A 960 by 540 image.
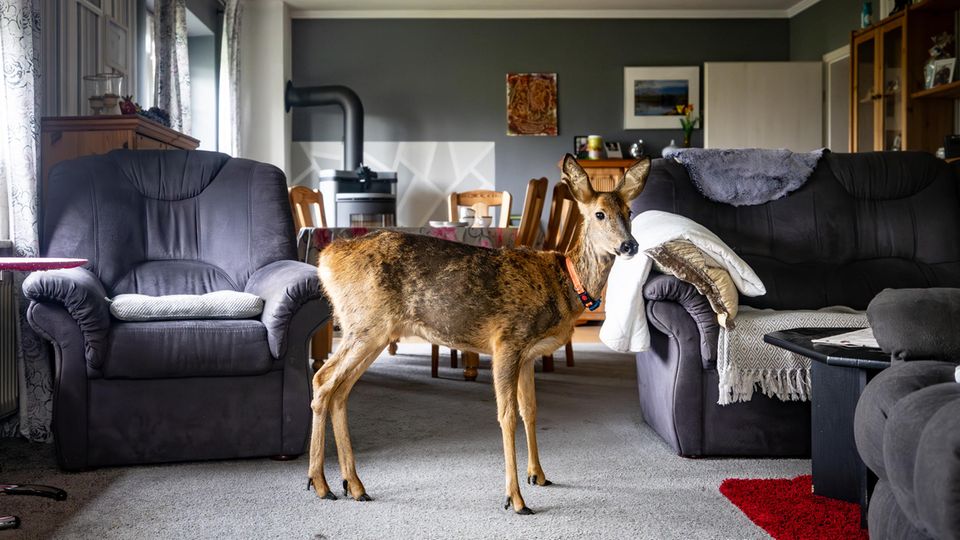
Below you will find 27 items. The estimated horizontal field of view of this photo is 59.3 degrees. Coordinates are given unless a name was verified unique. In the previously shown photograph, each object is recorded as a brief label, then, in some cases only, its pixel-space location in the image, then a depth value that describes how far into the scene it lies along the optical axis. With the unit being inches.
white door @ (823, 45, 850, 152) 301.0
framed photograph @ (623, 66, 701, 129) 327.0
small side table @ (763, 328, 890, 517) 83.2
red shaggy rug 82.7
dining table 162.6
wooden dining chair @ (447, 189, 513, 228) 229.2
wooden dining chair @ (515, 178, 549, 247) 169.2
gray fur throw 139.2
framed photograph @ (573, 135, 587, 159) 323.6
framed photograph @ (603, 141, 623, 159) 318.3
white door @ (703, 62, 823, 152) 309.3
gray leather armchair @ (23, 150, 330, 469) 105.0
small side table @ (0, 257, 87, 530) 85.0
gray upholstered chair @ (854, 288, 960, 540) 47.8
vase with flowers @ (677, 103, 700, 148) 319.3
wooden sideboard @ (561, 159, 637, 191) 300.0
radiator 124.8
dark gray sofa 132.1
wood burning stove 291.1
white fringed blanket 109.7
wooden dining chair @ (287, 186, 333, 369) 178.9
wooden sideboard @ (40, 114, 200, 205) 142.6
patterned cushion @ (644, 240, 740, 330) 110.8
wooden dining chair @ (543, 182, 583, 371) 174.1
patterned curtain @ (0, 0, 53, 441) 129.8
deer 90.6
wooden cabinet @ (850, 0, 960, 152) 218.5
